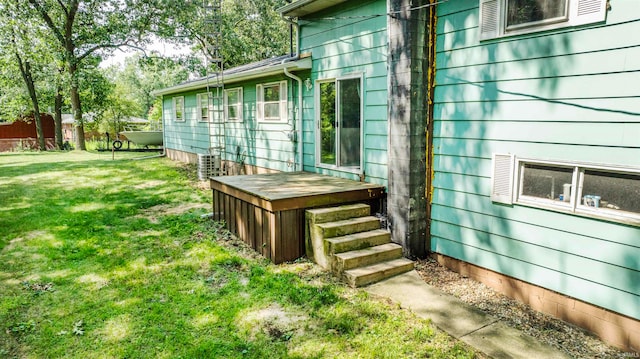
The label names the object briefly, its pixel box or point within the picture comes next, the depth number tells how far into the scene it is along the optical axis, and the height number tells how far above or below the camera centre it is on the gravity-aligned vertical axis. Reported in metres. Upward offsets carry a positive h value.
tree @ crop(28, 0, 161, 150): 17.39 +4.75
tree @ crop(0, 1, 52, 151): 16.67 +4.26
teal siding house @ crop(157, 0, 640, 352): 3.21 -0.16
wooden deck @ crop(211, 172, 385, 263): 5.05 -1.07
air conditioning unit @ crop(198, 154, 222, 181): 10.71 -1.08
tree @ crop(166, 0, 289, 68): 22.77 +5.91
